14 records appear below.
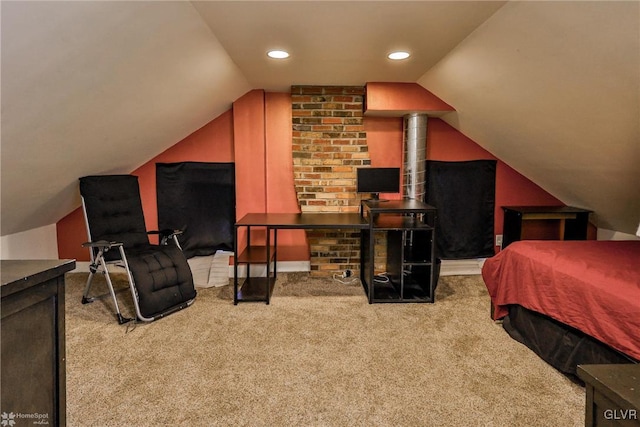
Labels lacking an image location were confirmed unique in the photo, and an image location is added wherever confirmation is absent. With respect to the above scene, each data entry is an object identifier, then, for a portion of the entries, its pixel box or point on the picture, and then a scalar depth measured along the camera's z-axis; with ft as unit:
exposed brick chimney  13.06
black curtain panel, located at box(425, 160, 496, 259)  14.02
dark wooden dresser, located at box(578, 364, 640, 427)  3.08
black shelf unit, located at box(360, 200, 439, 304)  10.73
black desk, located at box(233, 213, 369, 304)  10.46
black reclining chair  9.32
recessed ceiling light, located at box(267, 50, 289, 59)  9.36
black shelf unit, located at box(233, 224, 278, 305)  10.60
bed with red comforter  5.99
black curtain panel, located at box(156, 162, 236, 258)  13.65
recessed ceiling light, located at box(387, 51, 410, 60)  9.54
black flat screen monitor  12.66
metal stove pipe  13.01
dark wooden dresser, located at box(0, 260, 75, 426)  3.27
